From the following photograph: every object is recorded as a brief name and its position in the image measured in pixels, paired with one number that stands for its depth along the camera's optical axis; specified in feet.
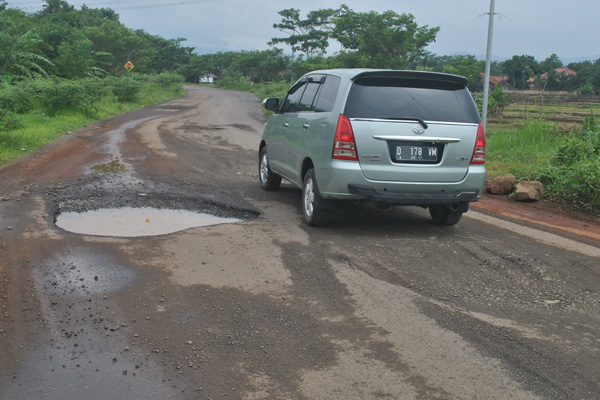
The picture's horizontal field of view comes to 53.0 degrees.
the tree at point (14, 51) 65.92
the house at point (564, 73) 208.33
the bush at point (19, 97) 47.64
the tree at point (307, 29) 250.98
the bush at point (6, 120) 43.14
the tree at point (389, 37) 127.24
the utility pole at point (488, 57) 49.74
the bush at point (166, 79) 167.22
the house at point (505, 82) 215.96
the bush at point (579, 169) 30.17
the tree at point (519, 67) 218.38
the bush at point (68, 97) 66.69
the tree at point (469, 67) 164.06
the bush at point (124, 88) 101.76
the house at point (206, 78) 353.51
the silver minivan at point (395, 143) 21.50
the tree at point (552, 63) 195.72
